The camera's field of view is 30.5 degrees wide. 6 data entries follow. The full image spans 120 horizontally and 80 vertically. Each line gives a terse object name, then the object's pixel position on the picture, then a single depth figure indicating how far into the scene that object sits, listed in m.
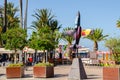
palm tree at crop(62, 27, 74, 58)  36.71
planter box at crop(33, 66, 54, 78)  13.71
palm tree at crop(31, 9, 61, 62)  35.66
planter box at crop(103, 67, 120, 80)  9.97
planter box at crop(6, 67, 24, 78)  14.10
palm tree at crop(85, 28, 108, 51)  41.35
